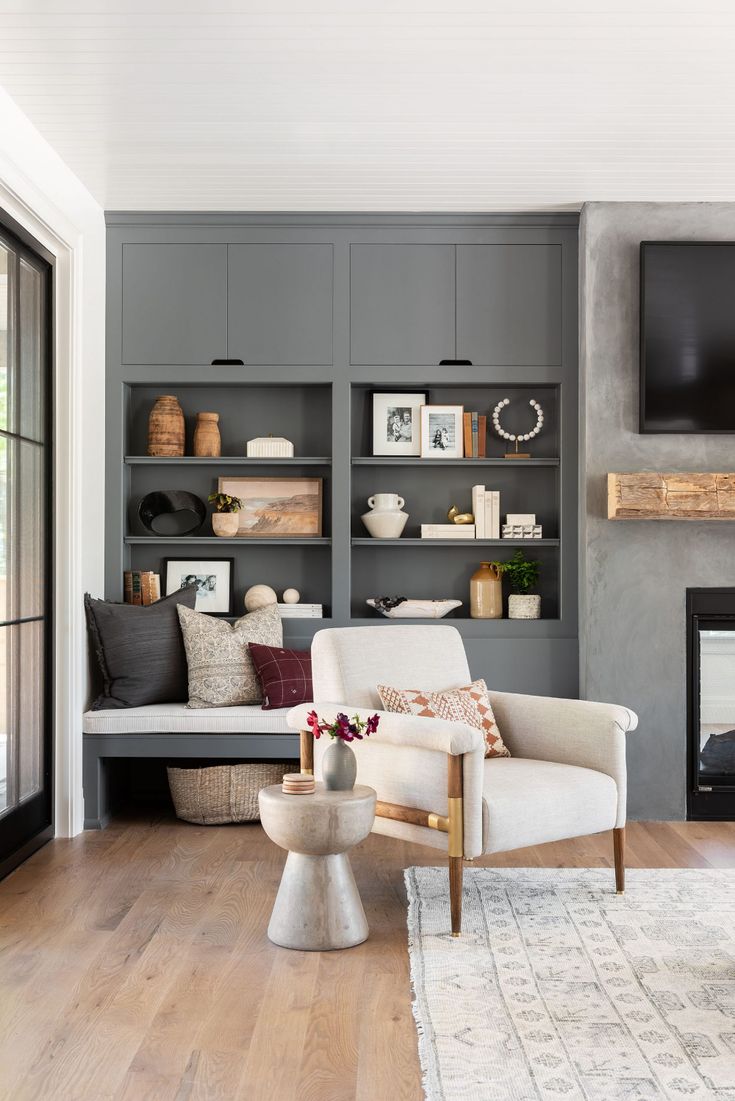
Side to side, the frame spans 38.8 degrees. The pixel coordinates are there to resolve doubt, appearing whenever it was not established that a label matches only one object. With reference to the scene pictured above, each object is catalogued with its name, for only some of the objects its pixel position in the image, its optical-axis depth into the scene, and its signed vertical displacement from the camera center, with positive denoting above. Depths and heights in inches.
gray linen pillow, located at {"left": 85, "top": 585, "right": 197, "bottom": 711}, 176.1 -17.9
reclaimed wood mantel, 177.8 +9.2
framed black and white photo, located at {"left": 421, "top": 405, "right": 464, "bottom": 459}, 196.9 +22.1
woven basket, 175.5 -40.7
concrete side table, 116.1 -35.8
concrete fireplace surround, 183.8 -5.0
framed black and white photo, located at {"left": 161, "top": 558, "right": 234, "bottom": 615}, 199.8 -5.9
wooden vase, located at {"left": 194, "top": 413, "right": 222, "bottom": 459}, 196.7 +21.2
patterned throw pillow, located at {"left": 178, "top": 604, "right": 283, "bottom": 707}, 178.1 -19.5
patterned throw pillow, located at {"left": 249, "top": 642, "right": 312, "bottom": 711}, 176.9 -21.6
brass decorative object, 197.2 +6.0
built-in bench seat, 174.1 -31.3
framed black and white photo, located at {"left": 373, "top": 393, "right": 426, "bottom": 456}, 199.8 +24.1
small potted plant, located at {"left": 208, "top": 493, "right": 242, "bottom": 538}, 195.8 +6.1
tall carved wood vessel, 195.0 +22.8
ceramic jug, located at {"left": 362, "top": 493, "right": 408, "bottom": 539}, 195.5 +5.9
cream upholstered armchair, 123.6 -27.1
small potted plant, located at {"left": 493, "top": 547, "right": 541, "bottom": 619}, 193.2 -6.9
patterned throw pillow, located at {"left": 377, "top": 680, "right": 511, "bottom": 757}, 141.4 -21.5
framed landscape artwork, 199.2 +8.4
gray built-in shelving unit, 192.7 +44.1
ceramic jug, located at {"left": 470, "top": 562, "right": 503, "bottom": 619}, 195.6 -8.7
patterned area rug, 87.1 -44.6
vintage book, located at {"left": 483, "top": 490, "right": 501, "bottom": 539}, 196.1 +6.5
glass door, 150.9 -0.4
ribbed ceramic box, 196.7 +19.2
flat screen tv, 183.6 +37.8
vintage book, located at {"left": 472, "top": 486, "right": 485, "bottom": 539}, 196.1 +7.5
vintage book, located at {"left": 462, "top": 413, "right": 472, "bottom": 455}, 197.5 +22.5
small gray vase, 122.3 -25.7
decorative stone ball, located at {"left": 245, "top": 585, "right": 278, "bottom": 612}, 194.7 -9.0
